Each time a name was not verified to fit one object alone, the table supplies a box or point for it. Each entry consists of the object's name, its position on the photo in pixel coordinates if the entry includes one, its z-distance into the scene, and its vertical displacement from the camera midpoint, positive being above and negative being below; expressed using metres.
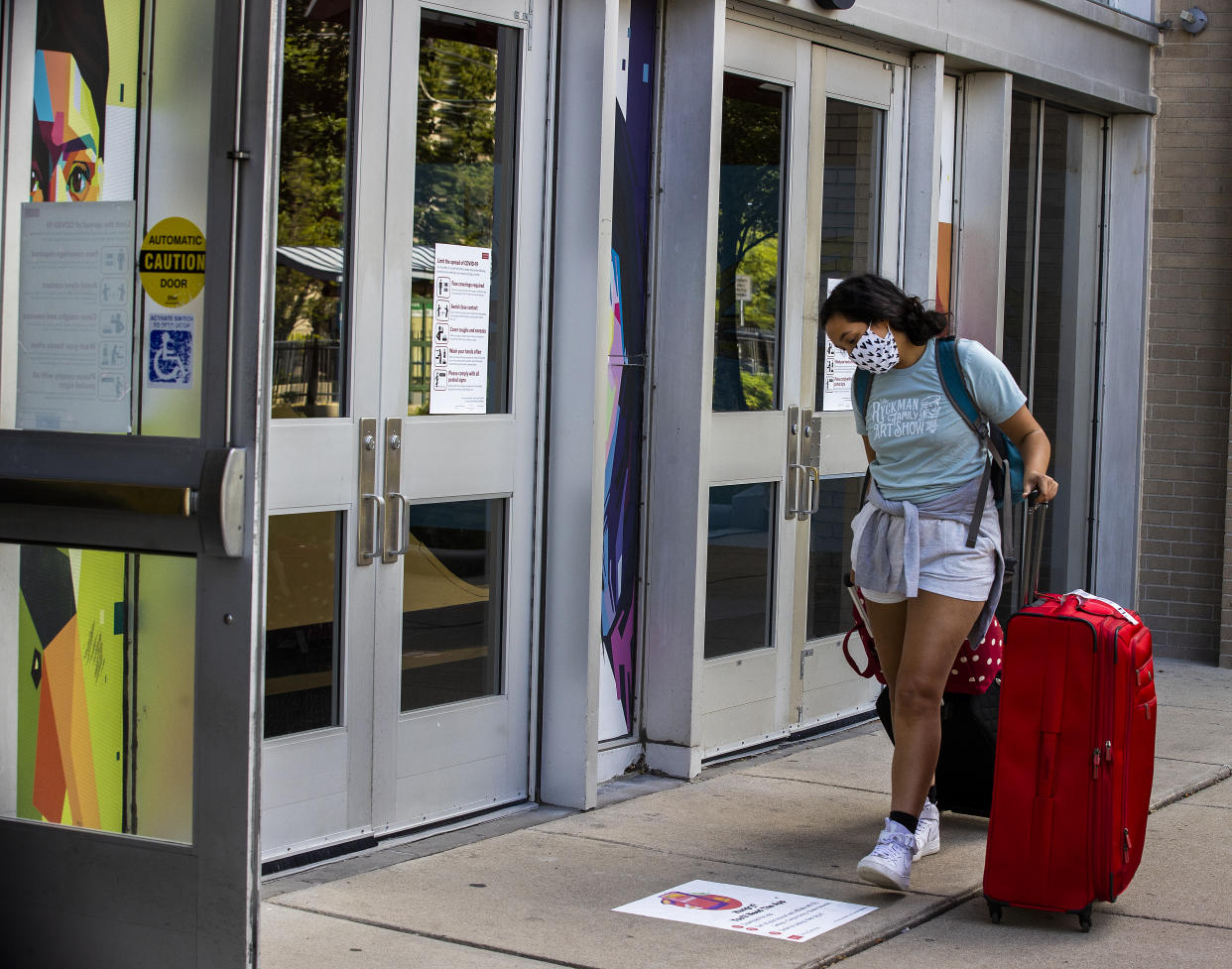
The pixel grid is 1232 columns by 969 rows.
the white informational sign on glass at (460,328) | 5.18 +0.28
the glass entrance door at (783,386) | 6.42 +0.16
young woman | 4.64 -0.22
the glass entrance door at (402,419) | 4.71 +0.00
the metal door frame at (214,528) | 3.40 -0.24
